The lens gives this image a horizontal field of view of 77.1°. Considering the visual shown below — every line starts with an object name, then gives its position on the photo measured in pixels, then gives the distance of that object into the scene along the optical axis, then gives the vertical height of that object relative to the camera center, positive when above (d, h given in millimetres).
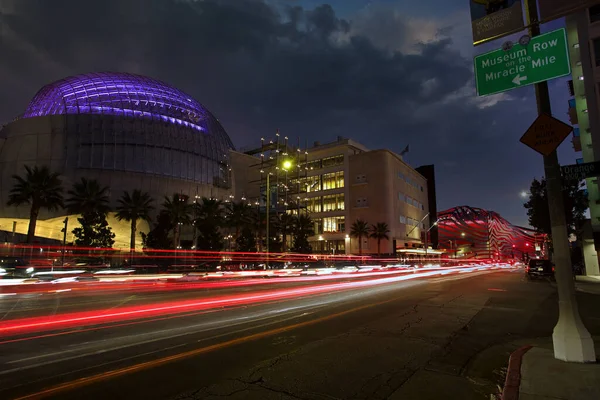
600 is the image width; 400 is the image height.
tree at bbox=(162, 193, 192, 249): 55781 +6002
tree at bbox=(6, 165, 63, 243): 47188 +7641
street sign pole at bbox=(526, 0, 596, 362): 6594 -358
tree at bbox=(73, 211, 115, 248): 51969 +2796
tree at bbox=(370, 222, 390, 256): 88438 +4238
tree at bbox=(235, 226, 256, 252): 60475 +1455
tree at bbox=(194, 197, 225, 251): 57406 +4363
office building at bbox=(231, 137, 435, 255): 92812 +15542
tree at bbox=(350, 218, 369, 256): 87562 +4655
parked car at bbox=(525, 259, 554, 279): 34656 -1848
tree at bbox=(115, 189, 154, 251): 56781 +6560
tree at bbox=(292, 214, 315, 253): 72875 +3447
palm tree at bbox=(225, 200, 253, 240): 64688 +5919
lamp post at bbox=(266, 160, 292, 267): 38638 +6309
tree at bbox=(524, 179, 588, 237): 36031 +4268
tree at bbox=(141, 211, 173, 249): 58241 +2690
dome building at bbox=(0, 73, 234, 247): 72188 +22523
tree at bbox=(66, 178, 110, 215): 53094 +7478
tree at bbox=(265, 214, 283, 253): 68250 +3691
